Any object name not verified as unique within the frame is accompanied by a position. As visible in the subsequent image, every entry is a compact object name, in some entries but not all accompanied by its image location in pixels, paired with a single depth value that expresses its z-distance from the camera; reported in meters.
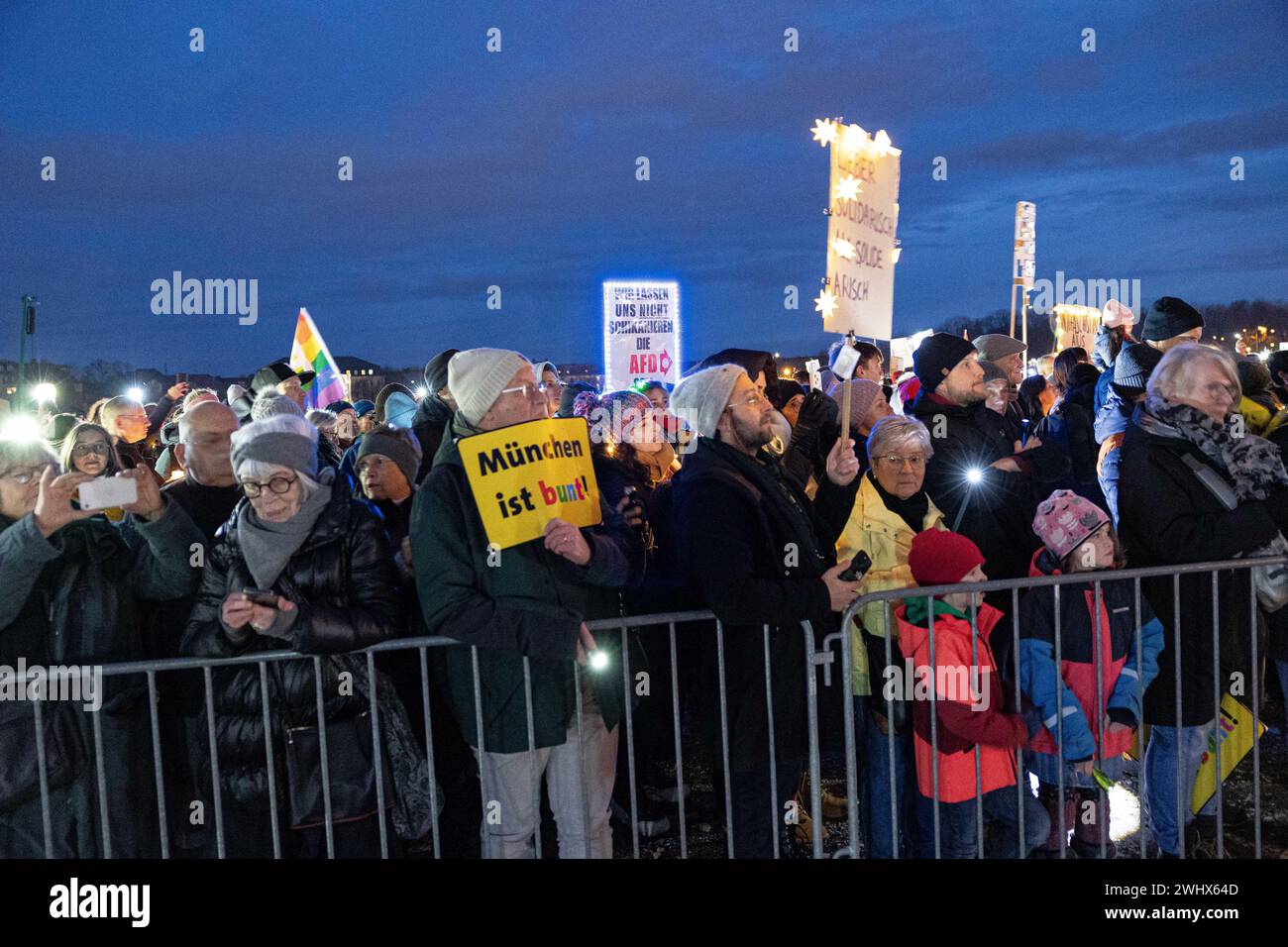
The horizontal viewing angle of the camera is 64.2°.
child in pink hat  4.08
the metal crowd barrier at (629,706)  3.62
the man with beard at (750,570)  3.88
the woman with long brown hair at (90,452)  4.15
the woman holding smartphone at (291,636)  3.69
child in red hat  3.93
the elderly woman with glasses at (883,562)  4.29
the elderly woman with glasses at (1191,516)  4.39
